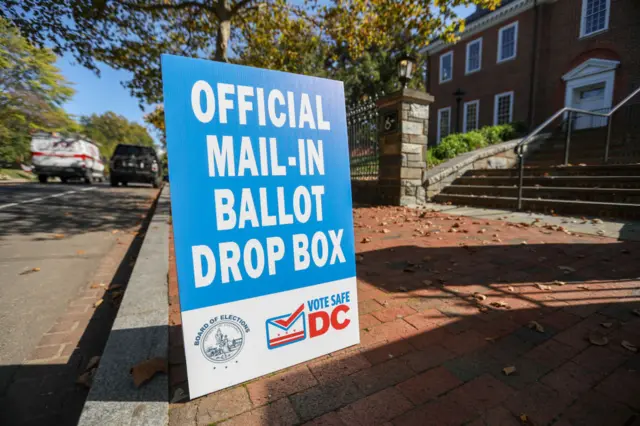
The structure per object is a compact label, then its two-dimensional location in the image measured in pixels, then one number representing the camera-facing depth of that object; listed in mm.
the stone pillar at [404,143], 7129
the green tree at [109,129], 54469
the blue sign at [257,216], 1386
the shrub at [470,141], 12312
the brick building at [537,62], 12547
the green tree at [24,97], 22125
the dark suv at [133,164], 13961
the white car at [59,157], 14883
